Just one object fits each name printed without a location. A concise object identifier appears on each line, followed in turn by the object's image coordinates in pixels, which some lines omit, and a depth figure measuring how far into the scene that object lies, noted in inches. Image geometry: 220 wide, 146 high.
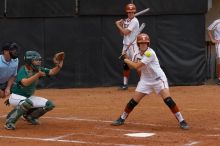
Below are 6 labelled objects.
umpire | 843.4
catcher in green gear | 761.6
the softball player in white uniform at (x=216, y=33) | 1358.1
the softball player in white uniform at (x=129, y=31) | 1207.6
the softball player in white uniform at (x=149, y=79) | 765.3
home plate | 735.1
